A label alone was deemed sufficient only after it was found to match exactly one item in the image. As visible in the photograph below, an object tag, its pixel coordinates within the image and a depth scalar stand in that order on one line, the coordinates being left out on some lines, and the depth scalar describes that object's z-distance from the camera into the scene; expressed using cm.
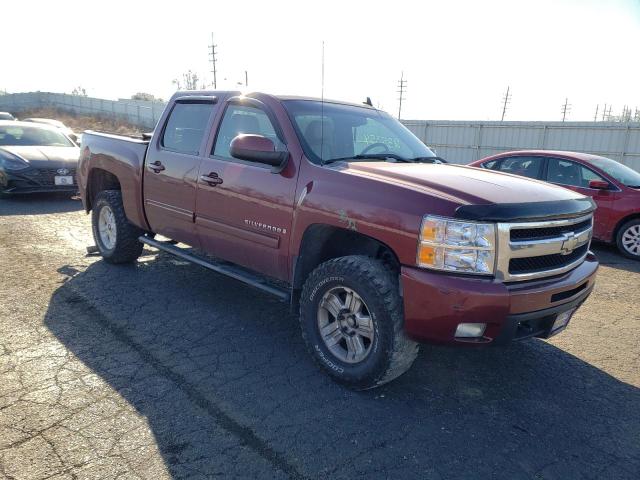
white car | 1153
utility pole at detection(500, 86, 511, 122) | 5503
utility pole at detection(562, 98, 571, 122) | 5624
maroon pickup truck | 280
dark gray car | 912
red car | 728
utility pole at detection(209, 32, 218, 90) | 5435
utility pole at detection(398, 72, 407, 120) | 5106
